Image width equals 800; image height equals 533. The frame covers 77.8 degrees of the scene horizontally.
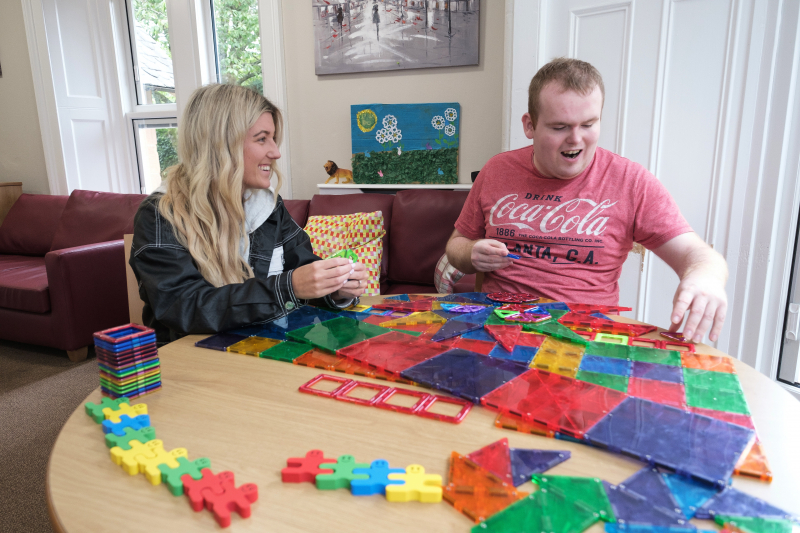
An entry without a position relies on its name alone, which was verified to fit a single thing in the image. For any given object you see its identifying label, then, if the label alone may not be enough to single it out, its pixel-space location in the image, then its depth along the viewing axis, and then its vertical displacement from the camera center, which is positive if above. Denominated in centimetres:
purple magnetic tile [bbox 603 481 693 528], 51 -38
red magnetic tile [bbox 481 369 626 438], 69 -37
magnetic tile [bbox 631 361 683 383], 84 -38
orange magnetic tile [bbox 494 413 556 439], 68 -38
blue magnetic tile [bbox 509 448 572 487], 59 -38
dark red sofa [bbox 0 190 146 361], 272 -71
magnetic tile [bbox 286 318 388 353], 99 -38
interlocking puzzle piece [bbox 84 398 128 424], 74 -38
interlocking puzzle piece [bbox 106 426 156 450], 66 -38
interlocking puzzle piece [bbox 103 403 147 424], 73 -38
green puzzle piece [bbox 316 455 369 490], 58 -38
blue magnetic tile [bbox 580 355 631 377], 86 -38
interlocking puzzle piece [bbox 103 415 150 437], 70 -38
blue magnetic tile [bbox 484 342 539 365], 90 -38
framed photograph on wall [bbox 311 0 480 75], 282 +67
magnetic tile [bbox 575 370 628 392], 80 -38
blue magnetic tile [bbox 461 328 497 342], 102 -38
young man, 141 -19
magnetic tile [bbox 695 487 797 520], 52 -38
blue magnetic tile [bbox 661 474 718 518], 53 -38
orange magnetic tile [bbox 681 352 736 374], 89 -39
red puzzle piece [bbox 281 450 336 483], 59 -38
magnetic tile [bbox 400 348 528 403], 79 -37
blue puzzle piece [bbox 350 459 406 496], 57 -37
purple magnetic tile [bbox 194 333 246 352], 103 -39
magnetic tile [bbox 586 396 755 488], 59 -37
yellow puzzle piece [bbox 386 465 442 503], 56 -37
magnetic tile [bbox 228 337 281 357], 99 -39
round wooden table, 54 -39
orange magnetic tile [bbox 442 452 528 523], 53 -38
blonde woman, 112 -22
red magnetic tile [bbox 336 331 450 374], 89 -37
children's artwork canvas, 297 +4
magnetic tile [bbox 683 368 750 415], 75 -38
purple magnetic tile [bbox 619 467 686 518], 54 -38
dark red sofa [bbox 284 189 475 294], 264 -42
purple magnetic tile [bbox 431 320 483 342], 102 -38
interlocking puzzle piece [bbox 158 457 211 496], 58 -38
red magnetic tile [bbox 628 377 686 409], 75 -38
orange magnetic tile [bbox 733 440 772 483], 58 -38
